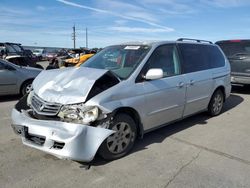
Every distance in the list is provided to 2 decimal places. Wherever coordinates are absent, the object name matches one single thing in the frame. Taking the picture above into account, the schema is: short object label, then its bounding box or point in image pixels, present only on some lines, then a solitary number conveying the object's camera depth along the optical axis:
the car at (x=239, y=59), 6.44
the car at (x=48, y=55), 25.98
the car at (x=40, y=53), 26.74
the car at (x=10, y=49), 13.15
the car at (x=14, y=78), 6.01
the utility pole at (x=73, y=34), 41.40
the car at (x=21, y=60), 9.32
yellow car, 11.60
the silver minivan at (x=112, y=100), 2.52
